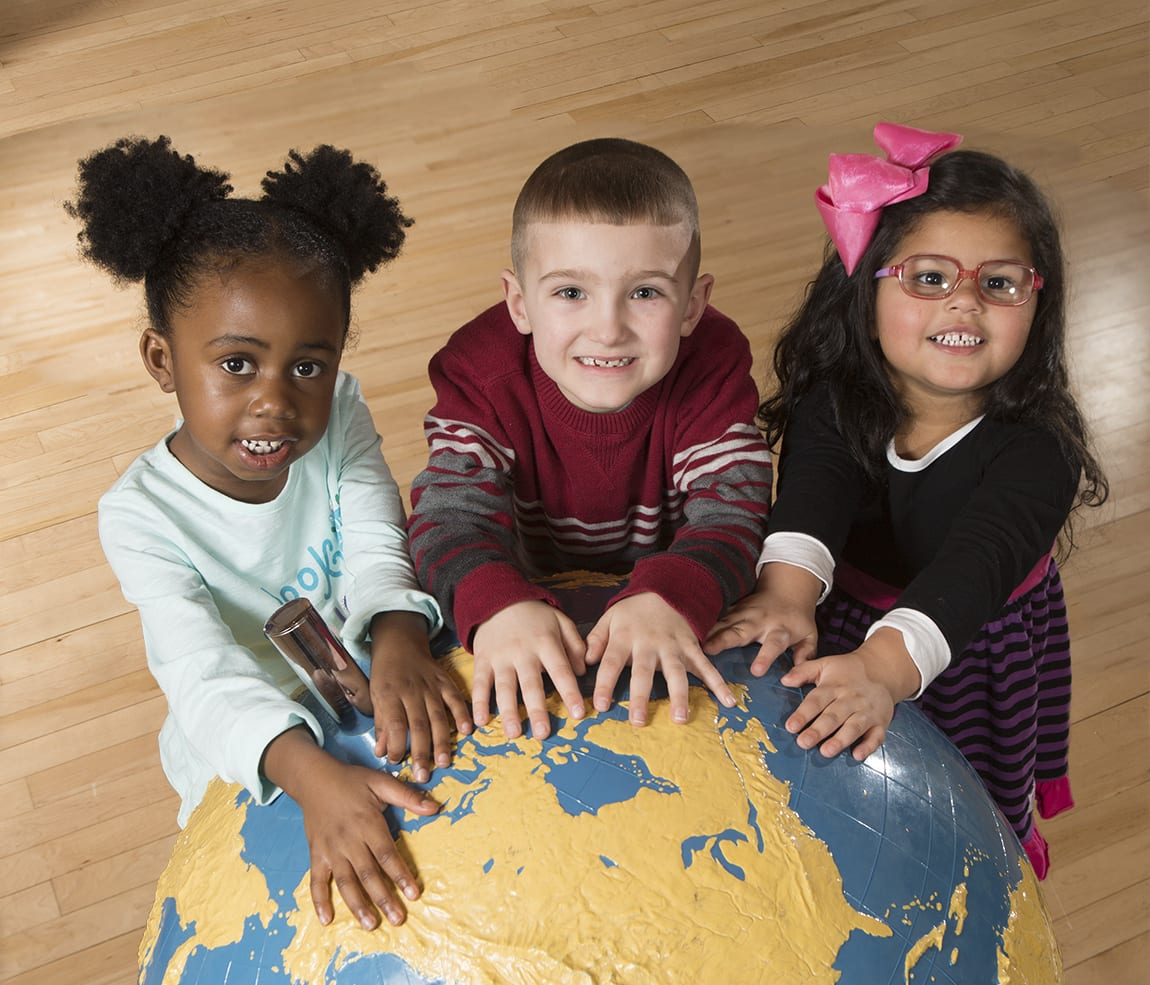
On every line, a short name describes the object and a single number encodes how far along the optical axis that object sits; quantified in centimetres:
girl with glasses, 165
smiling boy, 145
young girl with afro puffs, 155
